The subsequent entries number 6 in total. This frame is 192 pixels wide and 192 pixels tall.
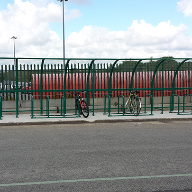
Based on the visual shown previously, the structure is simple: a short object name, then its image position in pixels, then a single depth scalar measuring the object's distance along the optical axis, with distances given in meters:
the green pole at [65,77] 12.05
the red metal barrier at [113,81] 13.03
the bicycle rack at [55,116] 11.91
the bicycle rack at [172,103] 13.17
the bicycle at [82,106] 11.76
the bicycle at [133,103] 12.22
